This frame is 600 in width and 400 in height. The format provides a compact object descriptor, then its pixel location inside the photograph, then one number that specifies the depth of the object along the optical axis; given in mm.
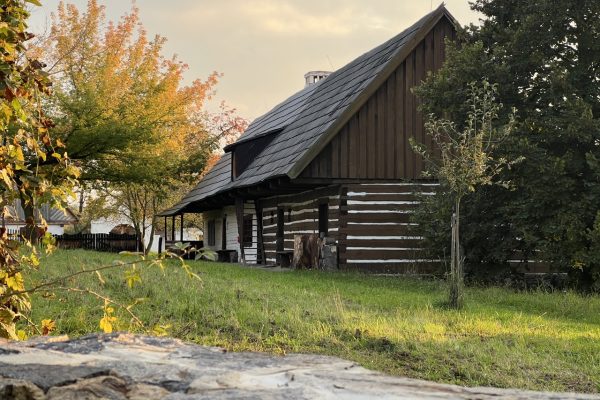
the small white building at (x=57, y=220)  51938
